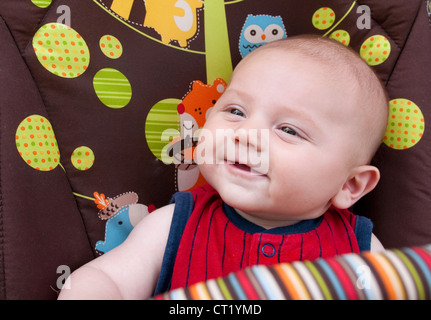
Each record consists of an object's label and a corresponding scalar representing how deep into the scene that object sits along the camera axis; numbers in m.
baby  0.82
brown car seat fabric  0.83
